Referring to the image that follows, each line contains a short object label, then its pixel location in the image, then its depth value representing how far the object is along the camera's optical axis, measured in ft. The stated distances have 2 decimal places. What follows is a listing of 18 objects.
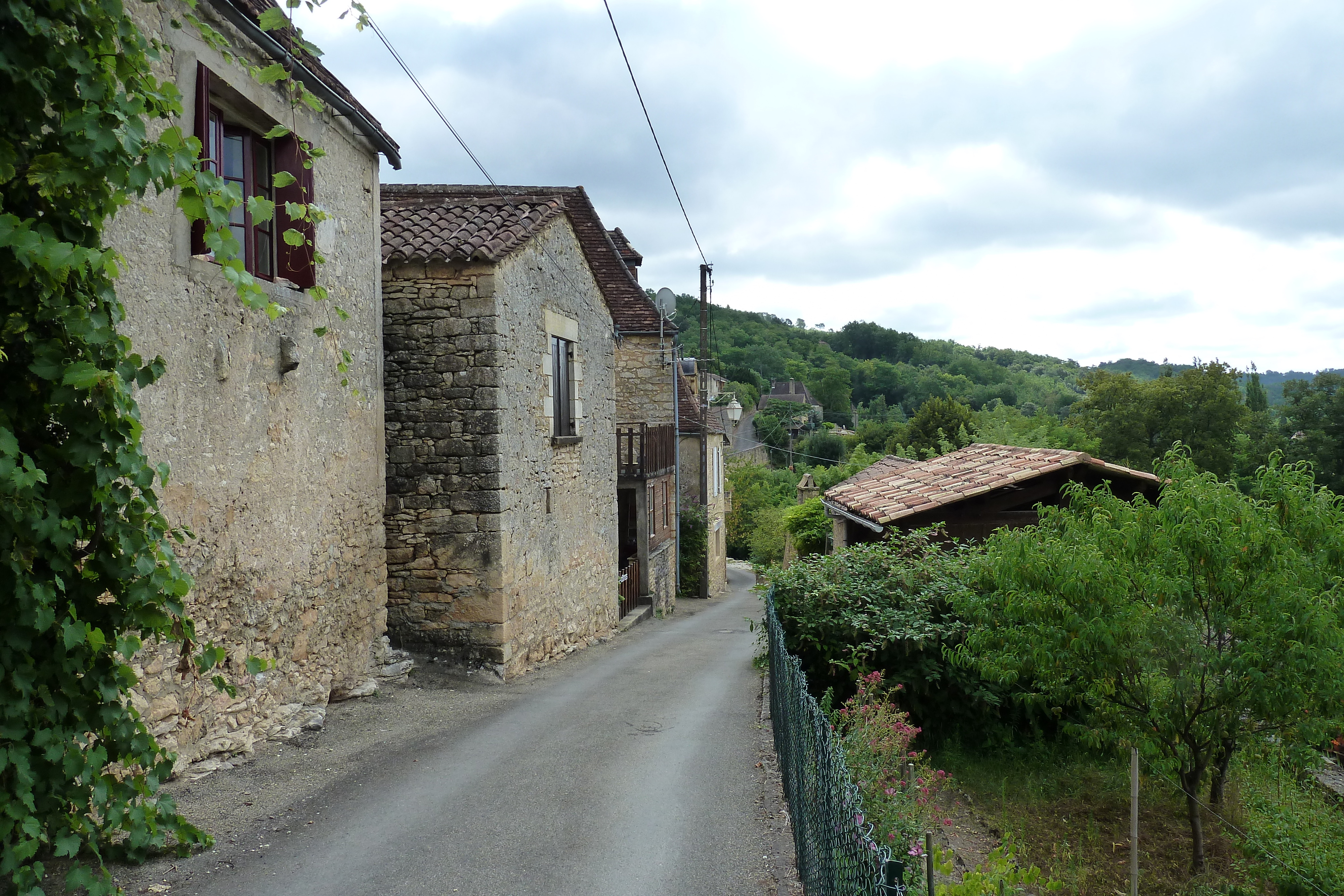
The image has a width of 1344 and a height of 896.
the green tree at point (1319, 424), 109.60
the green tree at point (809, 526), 74.90
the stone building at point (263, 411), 17.54
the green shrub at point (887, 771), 15.48
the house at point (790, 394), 265.95
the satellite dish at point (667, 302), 75.97
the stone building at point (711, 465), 84.48
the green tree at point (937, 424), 142.10
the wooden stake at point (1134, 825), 18.02
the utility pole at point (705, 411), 82.33
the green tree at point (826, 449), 214.28
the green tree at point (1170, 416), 114.11
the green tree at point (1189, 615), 20.27
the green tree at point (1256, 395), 140.77
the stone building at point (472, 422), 30.42
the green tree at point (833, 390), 287.48
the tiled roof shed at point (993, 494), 34.86
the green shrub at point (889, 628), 27.73
